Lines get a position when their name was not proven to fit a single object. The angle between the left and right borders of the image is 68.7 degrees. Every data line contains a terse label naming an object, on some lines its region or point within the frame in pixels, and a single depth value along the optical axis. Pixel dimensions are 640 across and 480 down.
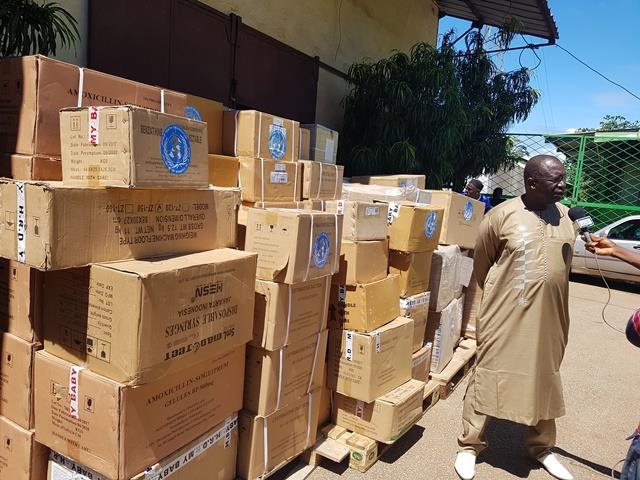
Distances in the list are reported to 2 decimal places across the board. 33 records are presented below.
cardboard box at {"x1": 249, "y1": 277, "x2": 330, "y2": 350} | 2.25
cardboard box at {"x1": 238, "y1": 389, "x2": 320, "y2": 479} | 2.30
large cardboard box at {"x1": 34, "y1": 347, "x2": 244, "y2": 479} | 1.64
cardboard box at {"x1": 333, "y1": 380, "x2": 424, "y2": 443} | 2.82
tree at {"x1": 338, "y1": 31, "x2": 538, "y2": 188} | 6.28
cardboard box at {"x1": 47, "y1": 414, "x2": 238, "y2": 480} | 1.80
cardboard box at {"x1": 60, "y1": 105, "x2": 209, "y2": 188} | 1.66
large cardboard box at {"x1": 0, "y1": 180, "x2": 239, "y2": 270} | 1.55
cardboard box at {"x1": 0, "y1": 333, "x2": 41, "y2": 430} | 1.87
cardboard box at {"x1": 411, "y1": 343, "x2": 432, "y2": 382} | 3.42
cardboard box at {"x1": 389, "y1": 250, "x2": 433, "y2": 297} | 3.34
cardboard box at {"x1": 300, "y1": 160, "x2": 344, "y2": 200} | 3.54
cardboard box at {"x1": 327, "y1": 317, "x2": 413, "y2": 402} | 2.79
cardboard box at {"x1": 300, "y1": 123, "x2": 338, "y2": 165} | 4.58
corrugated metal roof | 8.62
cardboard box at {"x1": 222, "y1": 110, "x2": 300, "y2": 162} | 3.16
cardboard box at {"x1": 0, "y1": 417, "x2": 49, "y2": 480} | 1.89
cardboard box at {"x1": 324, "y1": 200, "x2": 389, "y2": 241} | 2.87
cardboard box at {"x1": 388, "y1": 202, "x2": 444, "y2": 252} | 3.21
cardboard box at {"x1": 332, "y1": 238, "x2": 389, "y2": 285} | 2.84
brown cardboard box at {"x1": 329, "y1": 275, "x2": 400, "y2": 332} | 2.81
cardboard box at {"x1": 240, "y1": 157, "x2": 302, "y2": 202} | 3.08
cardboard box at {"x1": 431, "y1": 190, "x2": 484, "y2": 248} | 4.29
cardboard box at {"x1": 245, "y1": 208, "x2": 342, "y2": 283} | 2.24
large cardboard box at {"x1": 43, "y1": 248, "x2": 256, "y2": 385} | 1.60
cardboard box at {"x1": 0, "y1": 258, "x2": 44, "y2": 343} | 1.82
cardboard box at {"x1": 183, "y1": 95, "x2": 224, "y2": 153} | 3.06
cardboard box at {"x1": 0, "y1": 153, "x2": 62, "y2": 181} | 1.84
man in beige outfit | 2.69
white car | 8.66
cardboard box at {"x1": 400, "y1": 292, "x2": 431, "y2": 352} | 3.33
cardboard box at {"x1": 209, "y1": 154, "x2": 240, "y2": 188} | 2.95
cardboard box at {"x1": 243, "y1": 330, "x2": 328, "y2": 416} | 2.29
